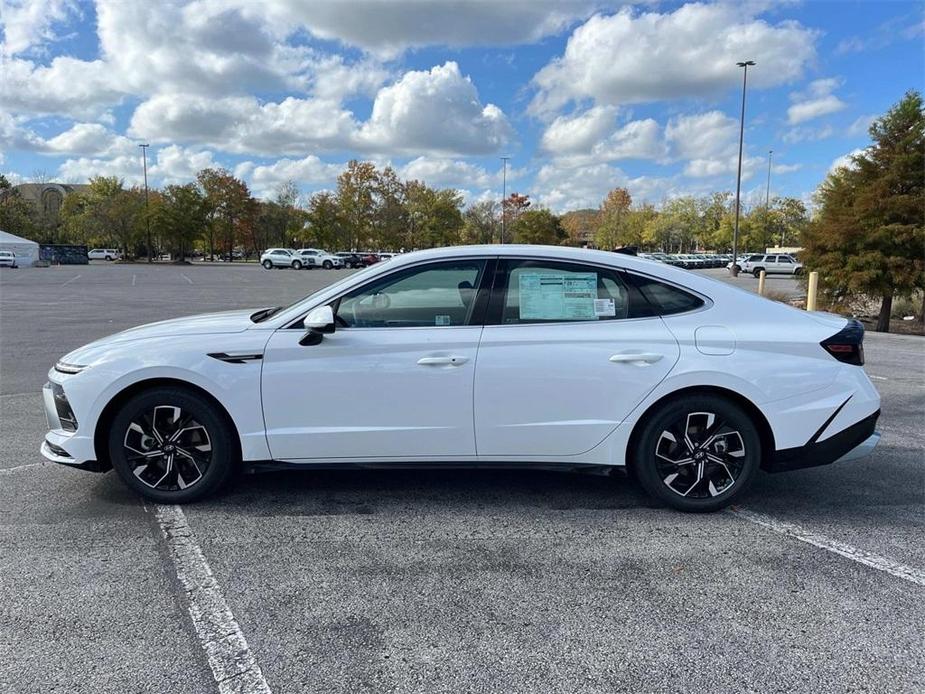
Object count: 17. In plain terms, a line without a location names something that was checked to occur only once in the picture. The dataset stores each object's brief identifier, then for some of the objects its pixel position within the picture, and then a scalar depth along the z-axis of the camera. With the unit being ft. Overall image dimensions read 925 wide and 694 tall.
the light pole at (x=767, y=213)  252.62
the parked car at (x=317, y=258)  177.58
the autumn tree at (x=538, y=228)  237.20
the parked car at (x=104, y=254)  253.44
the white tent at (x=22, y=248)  164.66
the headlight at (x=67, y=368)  12.54
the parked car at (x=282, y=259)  176.86
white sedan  12.14
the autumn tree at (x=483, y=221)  280.72
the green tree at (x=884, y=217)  43.96
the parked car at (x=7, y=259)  157.69
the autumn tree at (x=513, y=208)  274.98
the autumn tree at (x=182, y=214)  201.67
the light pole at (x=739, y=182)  117.91
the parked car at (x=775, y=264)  151.12
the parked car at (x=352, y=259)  191.93
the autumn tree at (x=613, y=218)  270.87
